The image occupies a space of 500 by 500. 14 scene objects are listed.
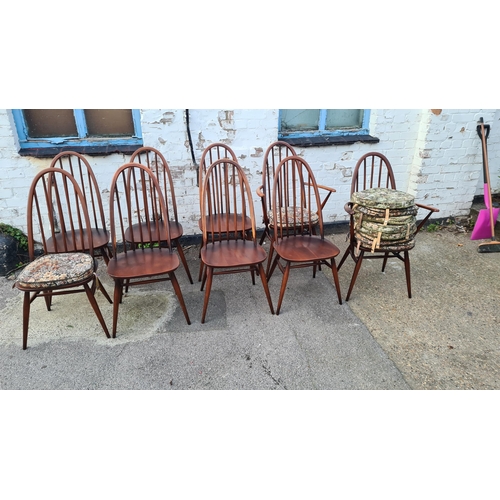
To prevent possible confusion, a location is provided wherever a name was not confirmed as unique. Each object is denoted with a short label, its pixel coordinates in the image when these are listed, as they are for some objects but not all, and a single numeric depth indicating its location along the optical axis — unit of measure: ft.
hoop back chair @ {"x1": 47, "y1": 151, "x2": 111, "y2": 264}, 8.33
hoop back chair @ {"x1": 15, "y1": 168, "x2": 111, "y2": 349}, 6.81
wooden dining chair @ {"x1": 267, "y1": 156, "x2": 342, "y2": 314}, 7.98
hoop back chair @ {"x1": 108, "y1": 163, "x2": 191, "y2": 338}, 7.35
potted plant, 9.89
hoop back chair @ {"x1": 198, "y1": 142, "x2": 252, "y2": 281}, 9.00
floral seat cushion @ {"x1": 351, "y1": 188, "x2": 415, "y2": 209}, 7.97
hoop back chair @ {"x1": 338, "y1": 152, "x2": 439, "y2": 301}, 8.24
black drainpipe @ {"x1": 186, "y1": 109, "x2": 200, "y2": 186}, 10.13
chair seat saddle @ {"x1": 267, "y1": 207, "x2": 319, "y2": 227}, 9.18
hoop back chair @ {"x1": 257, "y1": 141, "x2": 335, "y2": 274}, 8.78
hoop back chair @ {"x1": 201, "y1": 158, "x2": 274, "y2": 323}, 7.74
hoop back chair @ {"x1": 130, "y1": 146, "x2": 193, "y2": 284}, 8.86
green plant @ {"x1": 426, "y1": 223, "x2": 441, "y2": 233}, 12.77
